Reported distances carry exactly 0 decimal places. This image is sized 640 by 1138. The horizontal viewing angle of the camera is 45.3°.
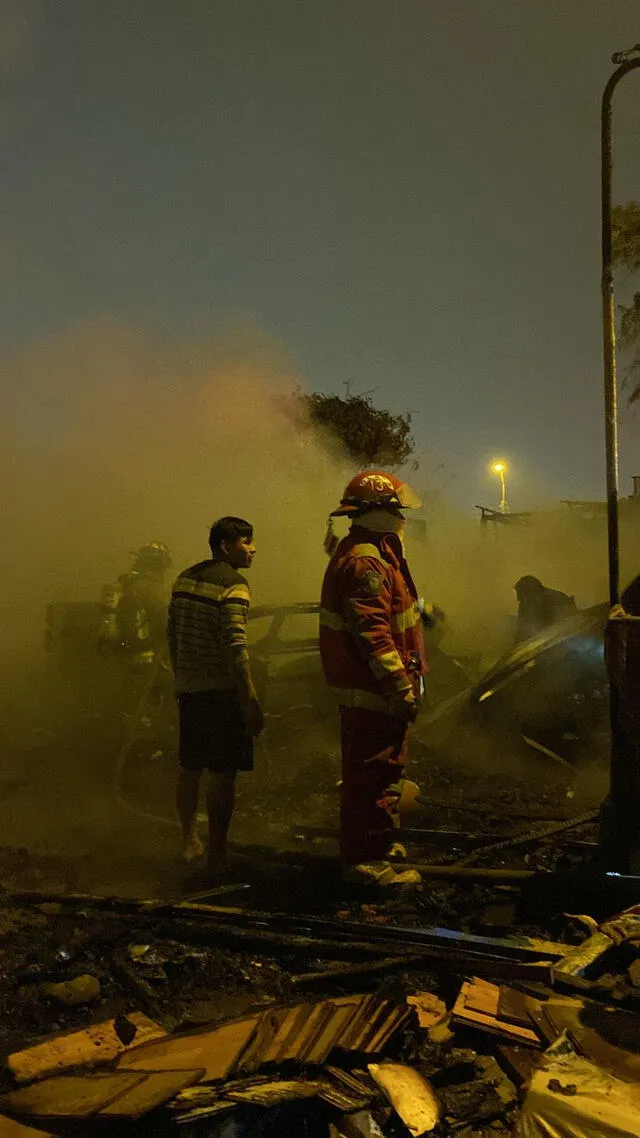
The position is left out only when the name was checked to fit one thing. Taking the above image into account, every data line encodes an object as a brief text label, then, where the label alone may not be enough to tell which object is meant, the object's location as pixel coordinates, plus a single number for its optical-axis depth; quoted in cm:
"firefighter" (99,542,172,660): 777
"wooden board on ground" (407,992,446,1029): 239
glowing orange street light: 2772
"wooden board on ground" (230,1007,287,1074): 214
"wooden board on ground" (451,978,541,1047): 226
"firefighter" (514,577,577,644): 856
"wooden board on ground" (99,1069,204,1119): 194
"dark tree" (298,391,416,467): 1816
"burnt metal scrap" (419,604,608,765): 668
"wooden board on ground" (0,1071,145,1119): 199
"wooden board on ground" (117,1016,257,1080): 216
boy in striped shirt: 390
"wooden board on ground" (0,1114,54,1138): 192
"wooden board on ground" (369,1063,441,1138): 200
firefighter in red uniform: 349
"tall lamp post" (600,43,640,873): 316
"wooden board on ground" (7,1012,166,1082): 227
